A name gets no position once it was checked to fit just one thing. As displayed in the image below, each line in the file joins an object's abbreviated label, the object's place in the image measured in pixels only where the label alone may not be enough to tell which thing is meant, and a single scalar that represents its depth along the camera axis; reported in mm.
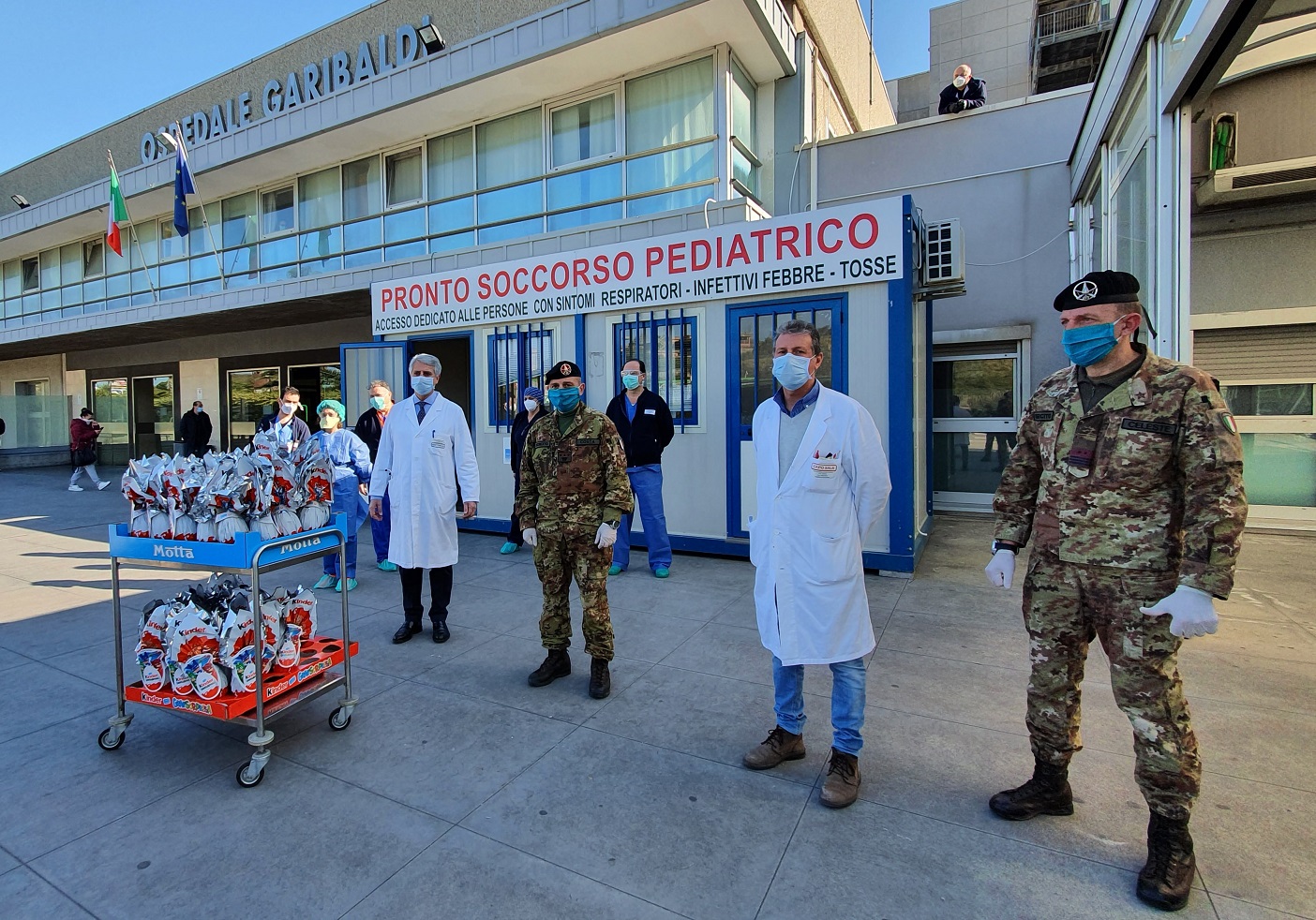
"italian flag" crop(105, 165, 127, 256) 13130
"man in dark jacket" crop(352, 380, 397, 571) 6316
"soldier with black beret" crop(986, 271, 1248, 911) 2086
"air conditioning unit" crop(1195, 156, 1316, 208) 7371
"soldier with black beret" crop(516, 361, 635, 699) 3721
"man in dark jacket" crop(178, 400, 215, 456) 12961
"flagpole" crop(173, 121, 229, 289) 13492
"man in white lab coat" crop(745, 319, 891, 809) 2723
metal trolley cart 2863
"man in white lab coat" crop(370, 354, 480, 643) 4645
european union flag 11894
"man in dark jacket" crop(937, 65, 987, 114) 9688
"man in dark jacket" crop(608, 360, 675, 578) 6301
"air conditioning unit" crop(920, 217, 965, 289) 6246
